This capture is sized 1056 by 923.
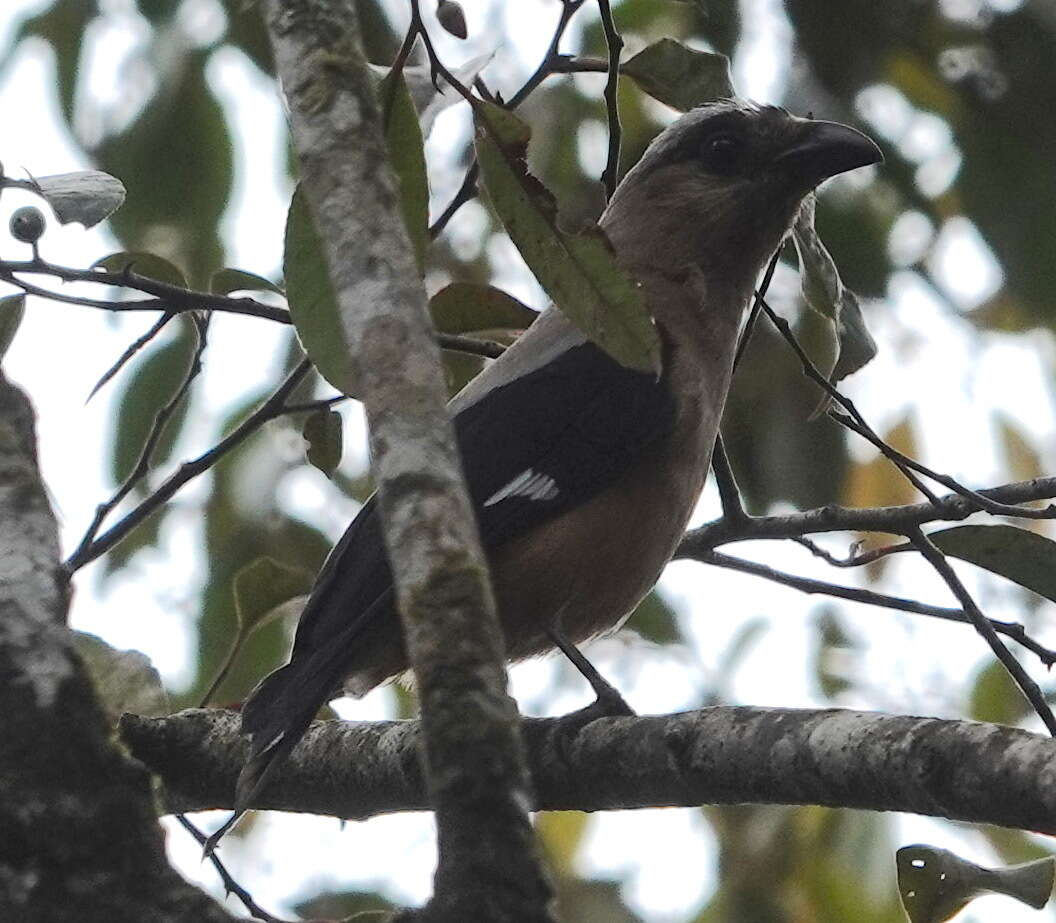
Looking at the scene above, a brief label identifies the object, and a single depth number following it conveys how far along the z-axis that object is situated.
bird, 6.48
